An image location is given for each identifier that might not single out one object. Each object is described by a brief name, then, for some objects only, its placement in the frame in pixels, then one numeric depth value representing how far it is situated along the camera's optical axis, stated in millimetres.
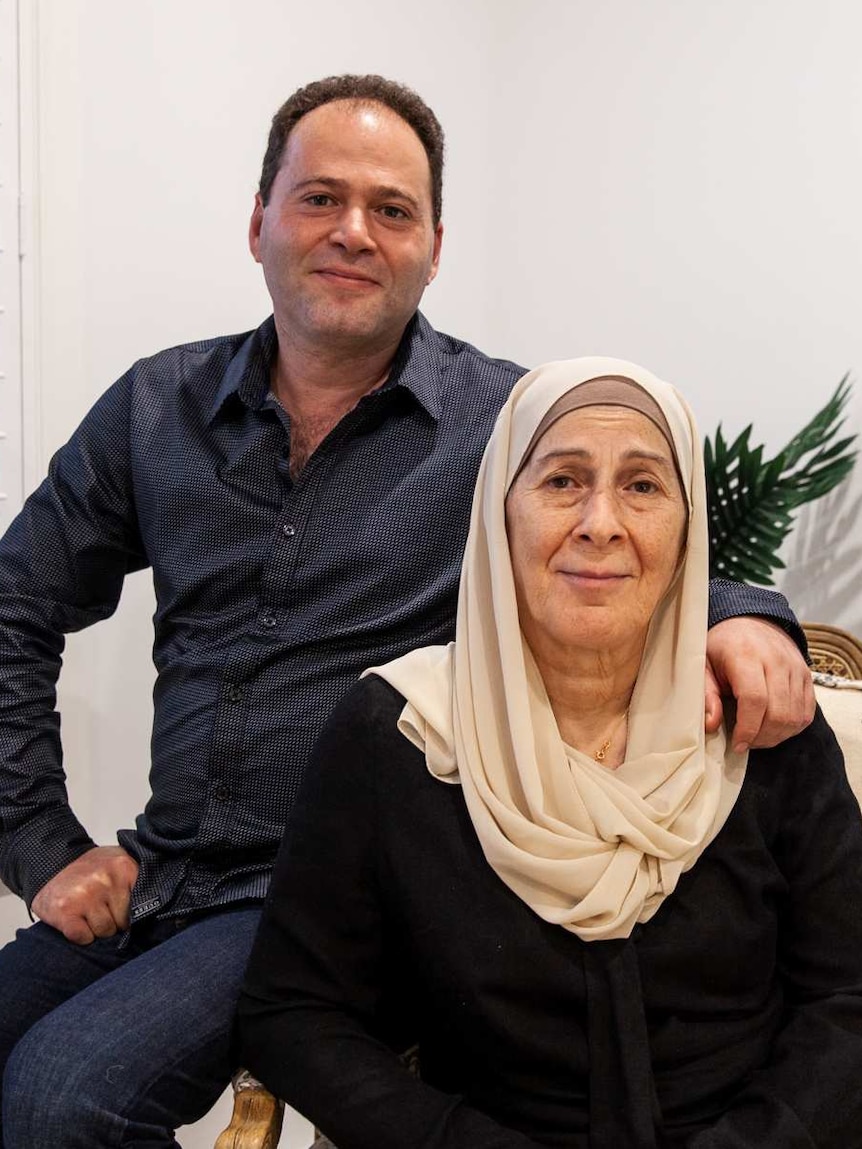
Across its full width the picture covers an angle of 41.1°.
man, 1628
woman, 1239
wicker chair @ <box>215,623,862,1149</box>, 1334
